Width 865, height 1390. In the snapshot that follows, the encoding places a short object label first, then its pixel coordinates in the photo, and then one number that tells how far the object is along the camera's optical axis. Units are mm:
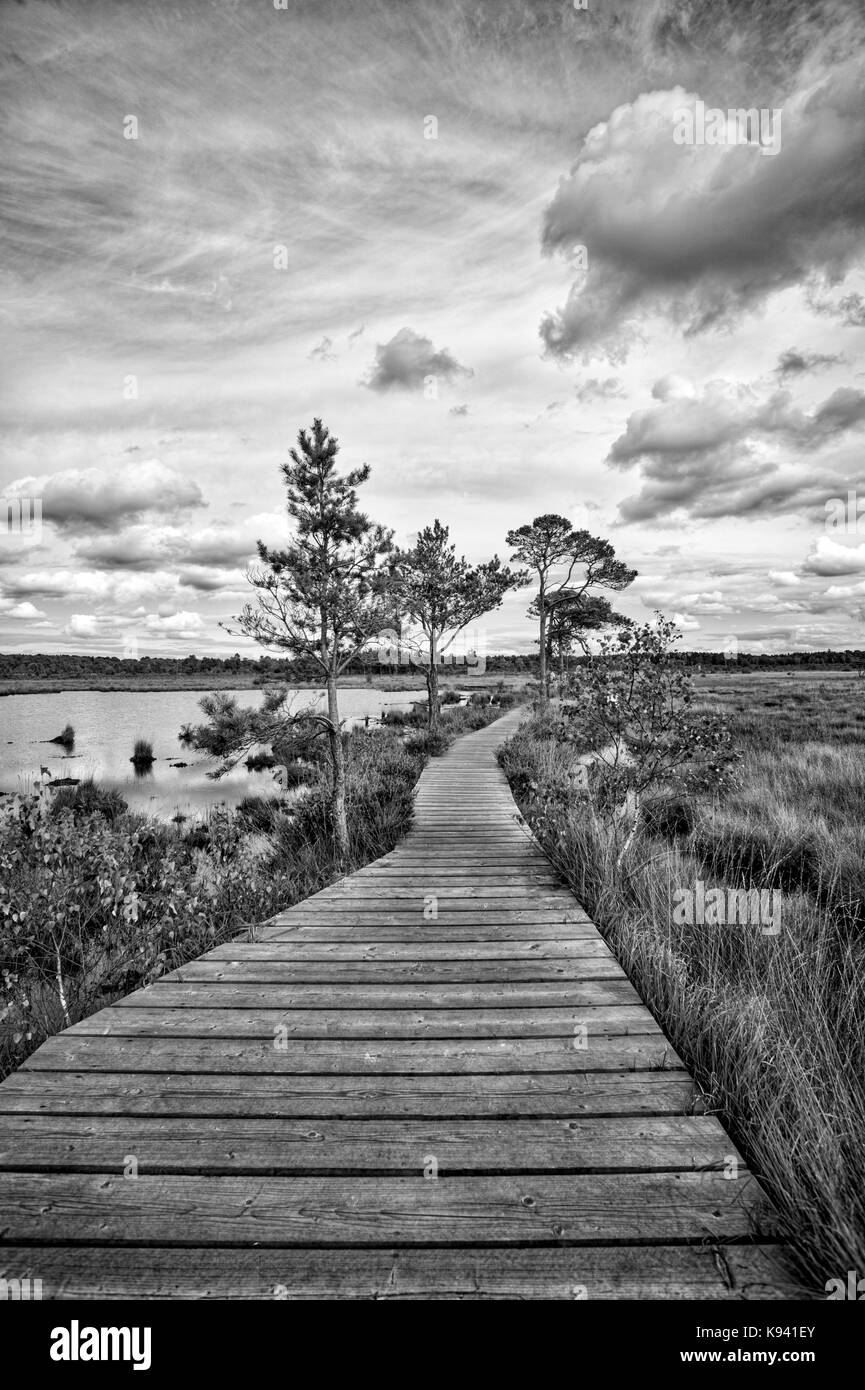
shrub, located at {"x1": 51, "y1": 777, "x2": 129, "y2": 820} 14109
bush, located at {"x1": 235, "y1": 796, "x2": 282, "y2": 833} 12750
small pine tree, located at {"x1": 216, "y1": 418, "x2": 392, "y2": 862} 7590
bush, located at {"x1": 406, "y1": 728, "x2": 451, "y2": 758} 16469
